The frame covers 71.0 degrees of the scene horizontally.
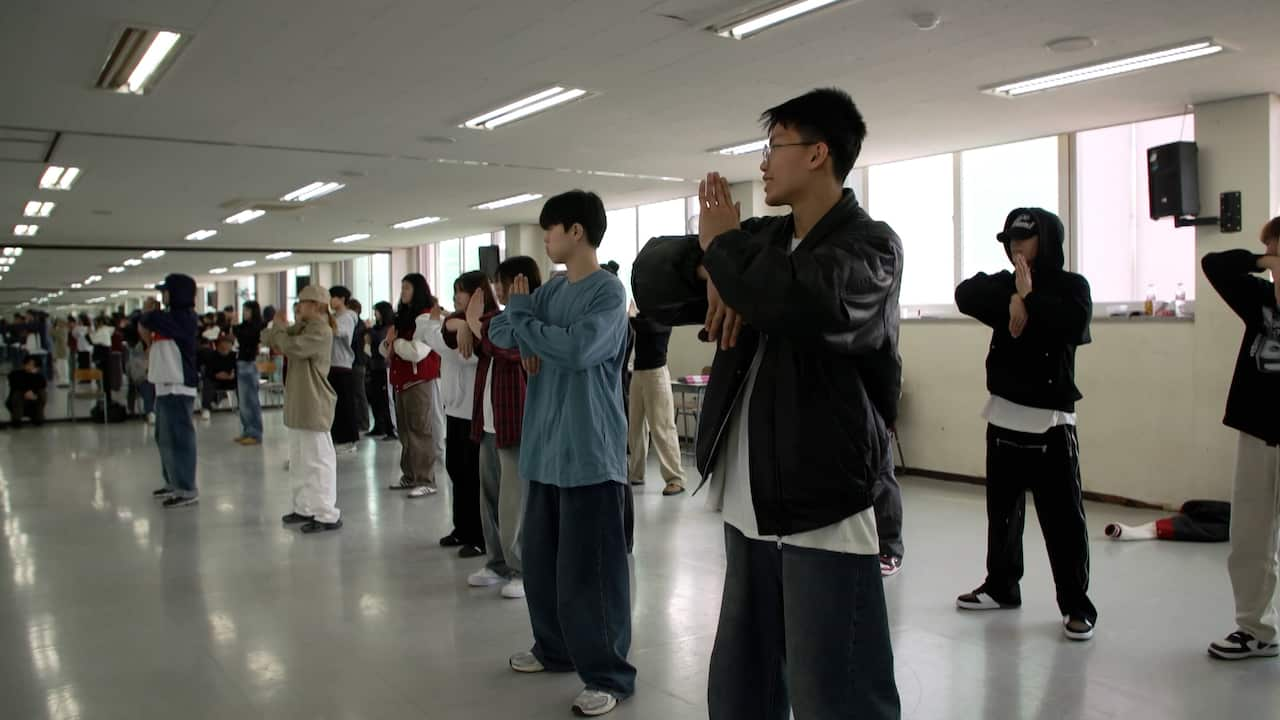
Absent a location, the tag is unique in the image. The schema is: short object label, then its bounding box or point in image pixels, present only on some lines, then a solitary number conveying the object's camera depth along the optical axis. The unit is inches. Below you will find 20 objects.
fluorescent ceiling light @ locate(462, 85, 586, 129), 244.0
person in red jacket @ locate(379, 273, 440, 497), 259.8
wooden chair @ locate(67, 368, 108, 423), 515.8
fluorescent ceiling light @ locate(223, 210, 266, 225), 475.5
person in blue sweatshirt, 119.0
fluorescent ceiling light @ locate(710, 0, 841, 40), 171.8
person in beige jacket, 227.9
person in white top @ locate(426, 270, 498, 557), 210.8
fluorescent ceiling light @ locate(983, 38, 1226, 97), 198.1
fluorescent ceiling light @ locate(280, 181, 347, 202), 393.4
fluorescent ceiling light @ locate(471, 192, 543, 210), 435.8
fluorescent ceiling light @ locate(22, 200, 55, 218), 418.3
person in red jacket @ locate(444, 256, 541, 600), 164.9
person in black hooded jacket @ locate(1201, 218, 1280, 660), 132.0
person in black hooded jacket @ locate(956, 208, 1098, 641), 147.5
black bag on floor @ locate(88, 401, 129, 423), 525.7
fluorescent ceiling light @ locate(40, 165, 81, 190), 335.9
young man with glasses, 61.7
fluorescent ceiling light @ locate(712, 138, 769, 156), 315.3
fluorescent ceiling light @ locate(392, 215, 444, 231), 523.5
